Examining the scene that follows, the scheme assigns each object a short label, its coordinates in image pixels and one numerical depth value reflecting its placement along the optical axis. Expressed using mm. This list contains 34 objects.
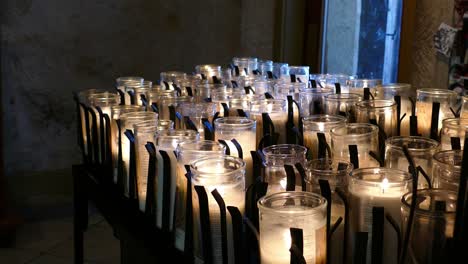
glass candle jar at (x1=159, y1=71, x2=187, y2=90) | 2535
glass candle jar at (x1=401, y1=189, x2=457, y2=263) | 921
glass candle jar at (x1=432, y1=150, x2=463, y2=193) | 1079
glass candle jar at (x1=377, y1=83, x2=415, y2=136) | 1906
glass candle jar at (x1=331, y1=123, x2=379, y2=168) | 1360
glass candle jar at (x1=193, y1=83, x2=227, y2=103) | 2207
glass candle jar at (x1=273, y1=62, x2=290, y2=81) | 2594
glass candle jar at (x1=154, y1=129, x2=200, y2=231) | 1466
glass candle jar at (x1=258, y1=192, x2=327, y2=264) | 994
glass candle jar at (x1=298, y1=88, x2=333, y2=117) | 1910
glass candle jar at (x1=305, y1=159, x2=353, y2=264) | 1122
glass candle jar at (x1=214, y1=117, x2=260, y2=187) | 1540
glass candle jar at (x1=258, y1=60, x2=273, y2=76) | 2722
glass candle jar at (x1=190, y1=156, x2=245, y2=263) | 1205
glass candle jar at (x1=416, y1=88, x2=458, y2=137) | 1702
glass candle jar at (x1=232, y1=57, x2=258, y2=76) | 2826
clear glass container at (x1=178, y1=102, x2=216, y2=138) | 1839
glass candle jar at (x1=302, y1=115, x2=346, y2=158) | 1521
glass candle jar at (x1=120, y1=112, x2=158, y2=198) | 1797
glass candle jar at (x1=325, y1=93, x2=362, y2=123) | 1810
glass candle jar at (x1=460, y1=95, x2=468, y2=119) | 1583
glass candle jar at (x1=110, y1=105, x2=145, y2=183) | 1938
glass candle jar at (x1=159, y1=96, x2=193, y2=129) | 2012
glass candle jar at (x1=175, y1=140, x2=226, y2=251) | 1382
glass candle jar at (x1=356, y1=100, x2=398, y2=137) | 1617
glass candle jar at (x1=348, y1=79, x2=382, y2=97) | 2132
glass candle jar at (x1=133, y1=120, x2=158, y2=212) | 1647
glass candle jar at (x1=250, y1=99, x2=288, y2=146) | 1763
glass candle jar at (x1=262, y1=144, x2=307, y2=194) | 1276
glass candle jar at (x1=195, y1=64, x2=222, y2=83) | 2697
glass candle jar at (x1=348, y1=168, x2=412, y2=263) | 1043
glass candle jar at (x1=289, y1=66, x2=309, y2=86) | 2443
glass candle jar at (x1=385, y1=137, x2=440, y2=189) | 1242
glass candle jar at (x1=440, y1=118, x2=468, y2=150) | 1387
